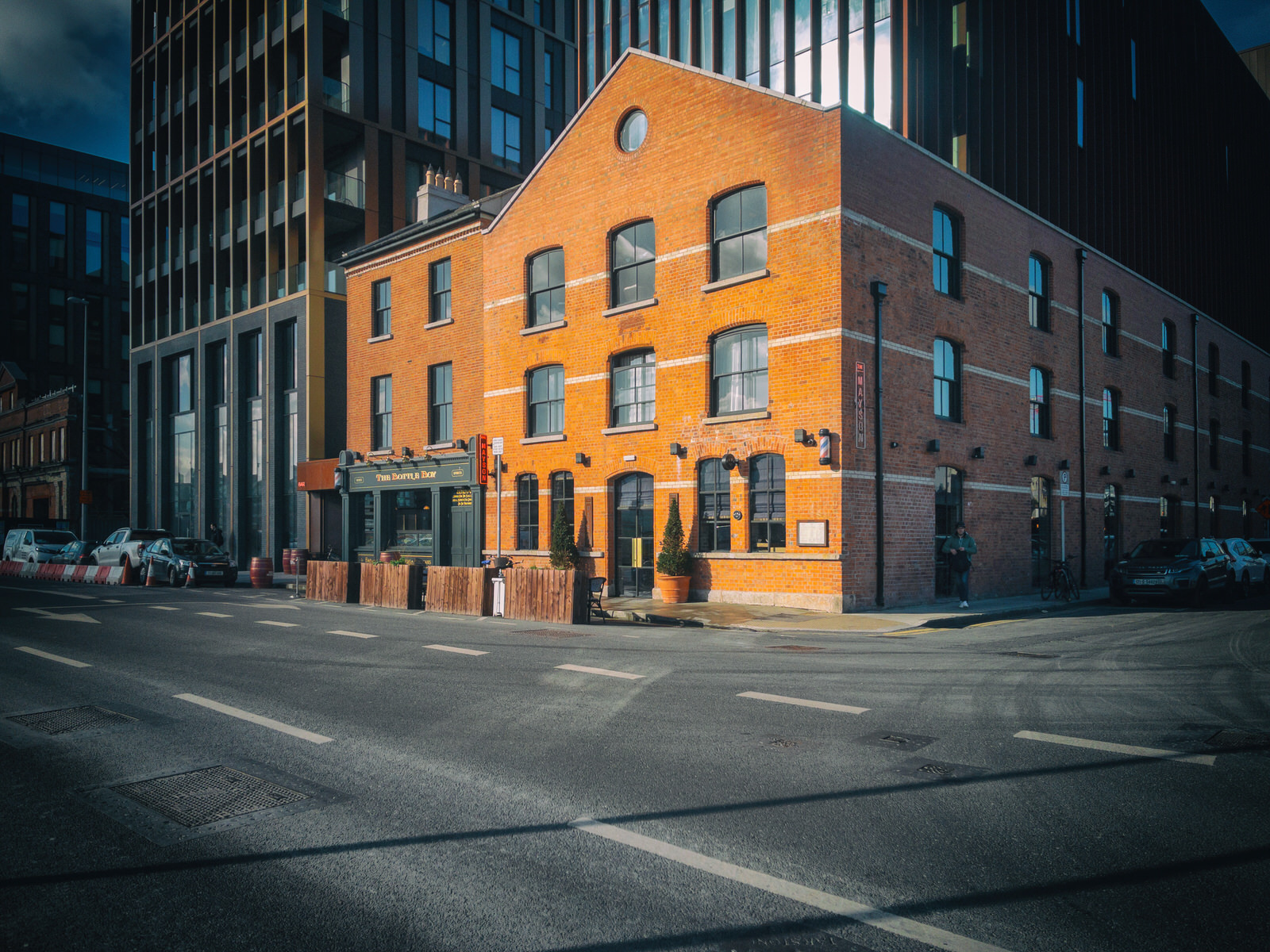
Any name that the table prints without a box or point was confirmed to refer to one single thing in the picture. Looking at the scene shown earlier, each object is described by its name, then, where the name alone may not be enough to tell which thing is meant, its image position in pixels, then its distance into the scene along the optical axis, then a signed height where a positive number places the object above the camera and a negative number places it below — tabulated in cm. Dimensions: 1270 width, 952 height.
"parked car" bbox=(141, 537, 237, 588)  2664 -204
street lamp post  3706 +131
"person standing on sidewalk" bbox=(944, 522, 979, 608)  1856 -130
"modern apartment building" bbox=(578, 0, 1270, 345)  2119 +1170
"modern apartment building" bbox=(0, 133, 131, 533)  6259 +1587
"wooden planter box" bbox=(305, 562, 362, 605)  2016 -204
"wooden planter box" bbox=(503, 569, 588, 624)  1577 -185
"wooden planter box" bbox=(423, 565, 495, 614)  1697 -191
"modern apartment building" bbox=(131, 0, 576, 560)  3441 +1394
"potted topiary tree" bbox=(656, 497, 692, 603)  1917 -158
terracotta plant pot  1917 -205
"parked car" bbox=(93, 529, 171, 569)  2834 -166
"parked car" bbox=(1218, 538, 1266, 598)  2172 -192
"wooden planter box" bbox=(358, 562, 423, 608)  1862 -196
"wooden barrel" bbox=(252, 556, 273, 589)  2725 -243
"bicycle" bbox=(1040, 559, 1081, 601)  2080 -211
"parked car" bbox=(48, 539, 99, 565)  3256 -220
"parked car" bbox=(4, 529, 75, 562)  3300 -186
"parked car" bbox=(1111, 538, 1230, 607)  1925 -174
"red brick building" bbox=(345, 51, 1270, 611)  1792 +353
